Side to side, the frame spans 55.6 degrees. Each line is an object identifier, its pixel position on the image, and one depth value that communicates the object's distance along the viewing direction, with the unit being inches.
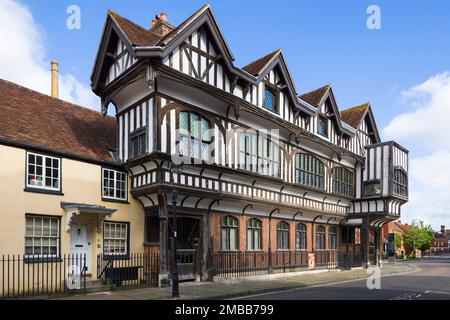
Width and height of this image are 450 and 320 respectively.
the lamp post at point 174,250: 539.2
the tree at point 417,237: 2829.7
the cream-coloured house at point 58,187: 563.8
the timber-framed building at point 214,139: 656.4
